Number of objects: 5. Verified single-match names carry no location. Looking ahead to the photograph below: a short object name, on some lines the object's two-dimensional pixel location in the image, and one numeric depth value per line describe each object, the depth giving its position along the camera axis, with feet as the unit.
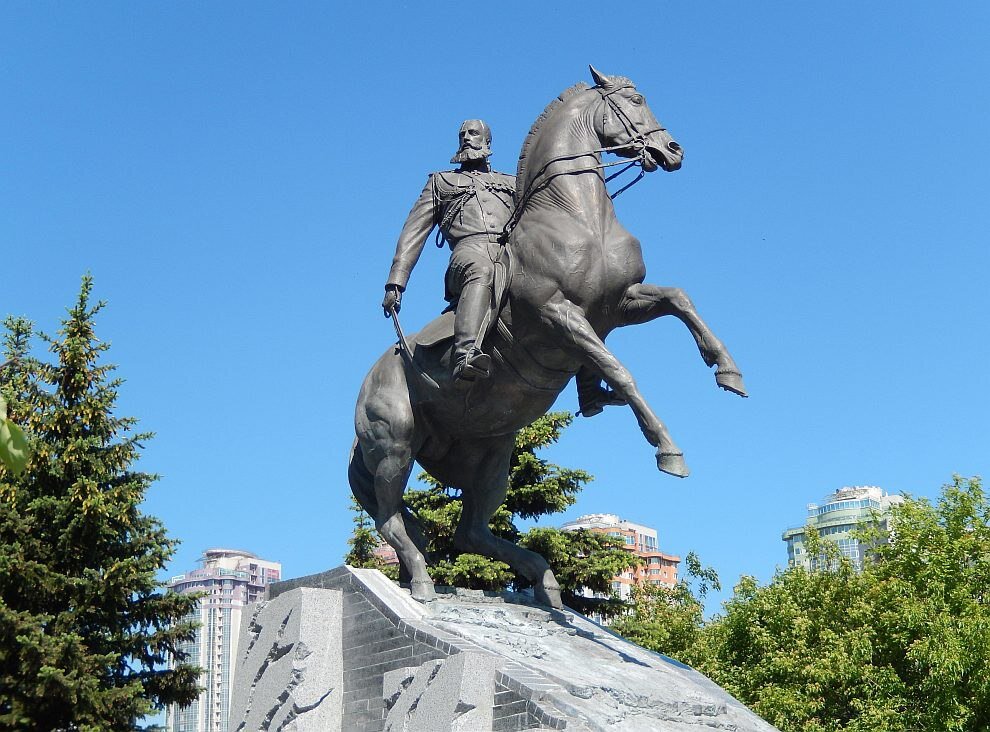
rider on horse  37.17
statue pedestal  31.27
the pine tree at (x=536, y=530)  81.25
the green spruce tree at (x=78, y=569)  62.28
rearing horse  36.27
